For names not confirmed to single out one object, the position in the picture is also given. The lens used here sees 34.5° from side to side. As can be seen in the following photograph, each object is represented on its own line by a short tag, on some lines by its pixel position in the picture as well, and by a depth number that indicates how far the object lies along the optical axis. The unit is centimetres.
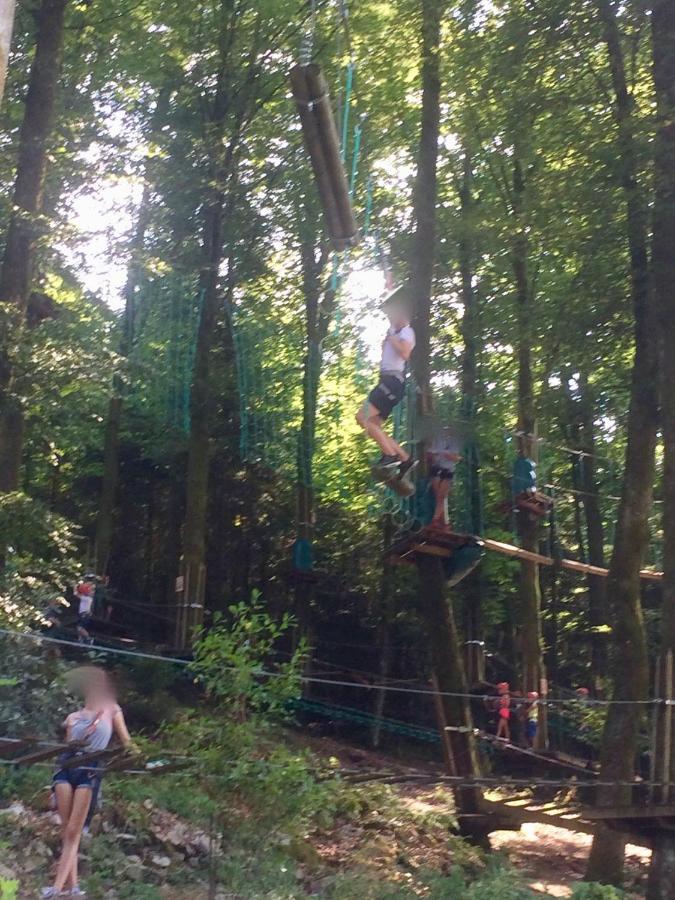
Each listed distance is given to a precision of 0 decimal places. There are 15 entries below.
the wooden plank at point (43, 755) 682
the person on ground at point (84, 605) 1608
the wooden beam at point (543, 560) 1252
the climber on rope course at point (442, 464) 1168
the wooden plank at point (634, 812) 952
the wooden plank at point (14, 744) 636
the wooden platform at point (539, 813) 1030
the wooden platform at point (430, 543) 1111
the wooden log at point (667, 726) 983
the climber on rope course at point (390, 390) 895
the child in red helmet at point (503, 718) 1697
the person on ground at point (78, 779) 739
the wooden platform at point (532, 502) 1603
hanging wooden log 753
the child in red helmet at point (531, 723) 1733
